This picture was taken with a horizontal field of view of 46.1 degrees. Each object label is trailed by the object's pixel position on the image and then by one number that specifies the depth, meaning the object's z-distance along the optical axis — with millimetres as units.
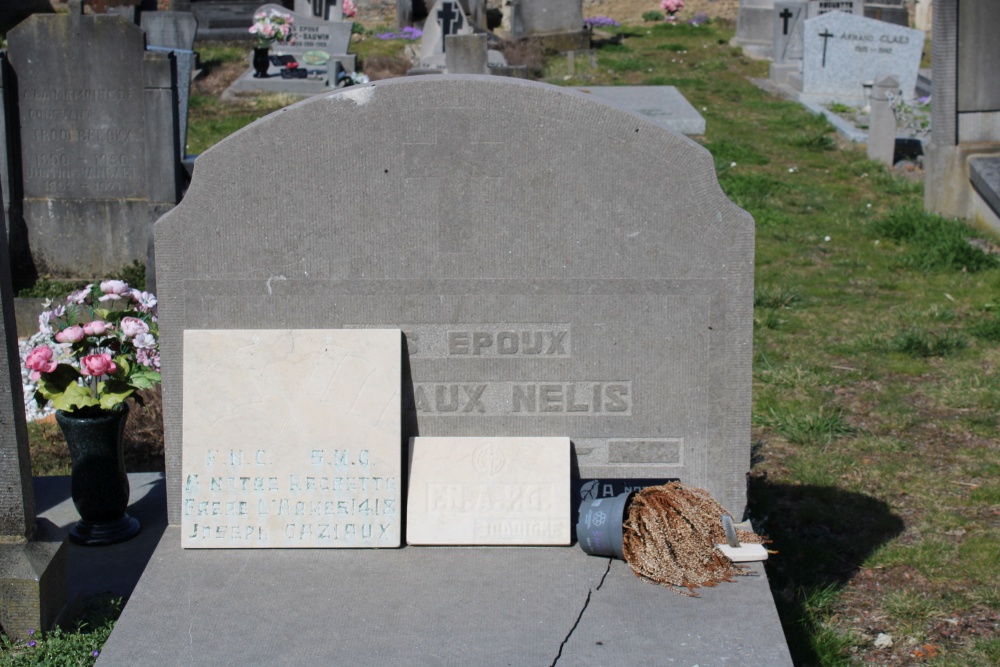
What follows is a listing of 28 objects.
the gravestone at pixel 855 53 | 14672
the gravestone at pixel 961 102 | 8938
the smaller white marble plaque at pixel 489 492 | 3627
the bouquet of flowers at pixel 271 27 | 16047
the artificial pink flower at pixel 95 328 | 4133
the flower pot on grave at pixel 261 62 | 15703
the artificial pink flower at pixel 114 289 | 4382
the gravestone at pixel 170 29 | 10945
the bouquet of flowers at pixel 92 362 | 4094
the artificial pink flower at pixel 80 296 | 4434
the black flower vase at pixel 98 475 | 4148
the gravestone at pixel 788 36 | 17062
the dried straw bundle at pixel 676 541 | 3422
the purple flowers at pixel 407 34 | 20600
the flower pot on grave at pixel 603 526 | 3496
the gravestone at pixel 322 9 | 19203
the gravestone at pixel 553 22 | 19484
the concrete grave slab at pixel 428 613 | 3047
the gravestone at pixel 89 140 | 7746
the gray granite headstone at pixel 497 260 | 3598
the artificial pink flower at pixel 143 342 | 4199
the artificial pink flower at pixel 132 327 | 4191
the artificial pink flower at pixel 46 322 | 4312
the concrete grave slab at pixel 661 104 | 10008
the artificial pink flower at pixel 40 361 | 4055
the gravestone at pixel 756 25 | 20078
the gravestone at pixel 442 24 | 15781
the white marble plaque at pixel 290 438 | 3643
